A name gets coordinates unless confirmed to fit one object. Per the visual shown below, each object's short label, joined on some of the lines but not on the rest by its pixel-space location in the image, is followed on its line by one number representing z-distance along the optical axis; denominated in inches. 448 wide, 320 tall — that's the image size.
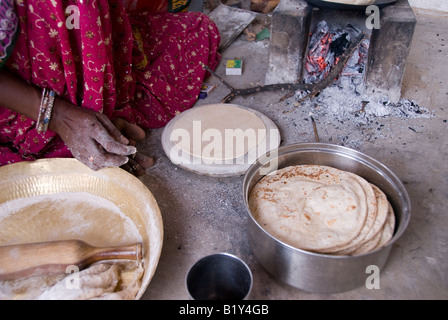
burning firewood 40.6
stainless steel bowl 23.1
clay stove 36.9
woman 27.5
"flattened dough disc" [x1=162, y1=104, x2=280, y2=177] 32.9
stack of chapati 24.3
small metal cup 23.6
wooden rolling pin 23.8
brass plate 27.0
